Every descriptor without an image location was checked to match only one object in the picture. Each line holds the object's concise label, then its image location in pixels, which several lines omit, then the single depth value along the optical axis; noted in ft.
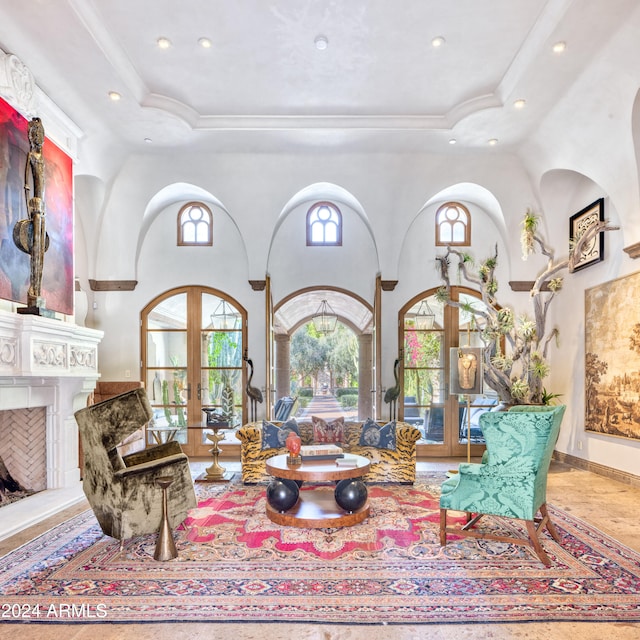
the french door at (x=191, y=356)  25.52
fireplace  14.57
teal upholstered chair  11.40
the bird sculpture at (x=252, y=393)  24.20
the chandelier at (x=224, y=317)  25.84
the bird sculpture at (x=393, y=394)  24.22
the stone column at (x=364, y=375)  45.70
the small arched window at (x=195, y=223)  26.22
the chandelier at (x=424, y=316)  26.12
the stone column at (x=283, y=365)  45.73
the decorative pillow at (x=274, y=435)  18.99
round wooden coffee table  13.70
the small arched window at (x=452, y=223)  26.40
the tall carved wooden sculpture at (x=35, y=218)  15.29
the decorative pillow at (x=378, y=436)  19.21
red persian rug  9.23
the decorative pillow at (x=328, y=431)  19.29
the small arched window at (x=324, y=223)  26.55
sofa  18.58
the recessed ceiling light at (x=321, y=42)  15.49
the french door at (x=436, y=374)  25.57
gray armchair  12.19
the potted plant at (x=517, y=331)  20.97
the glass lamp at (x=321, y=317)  41.65
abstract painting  14.66
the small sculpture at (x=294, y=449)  14.71
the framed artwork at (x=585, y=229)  20.92
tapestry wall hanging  18.51
